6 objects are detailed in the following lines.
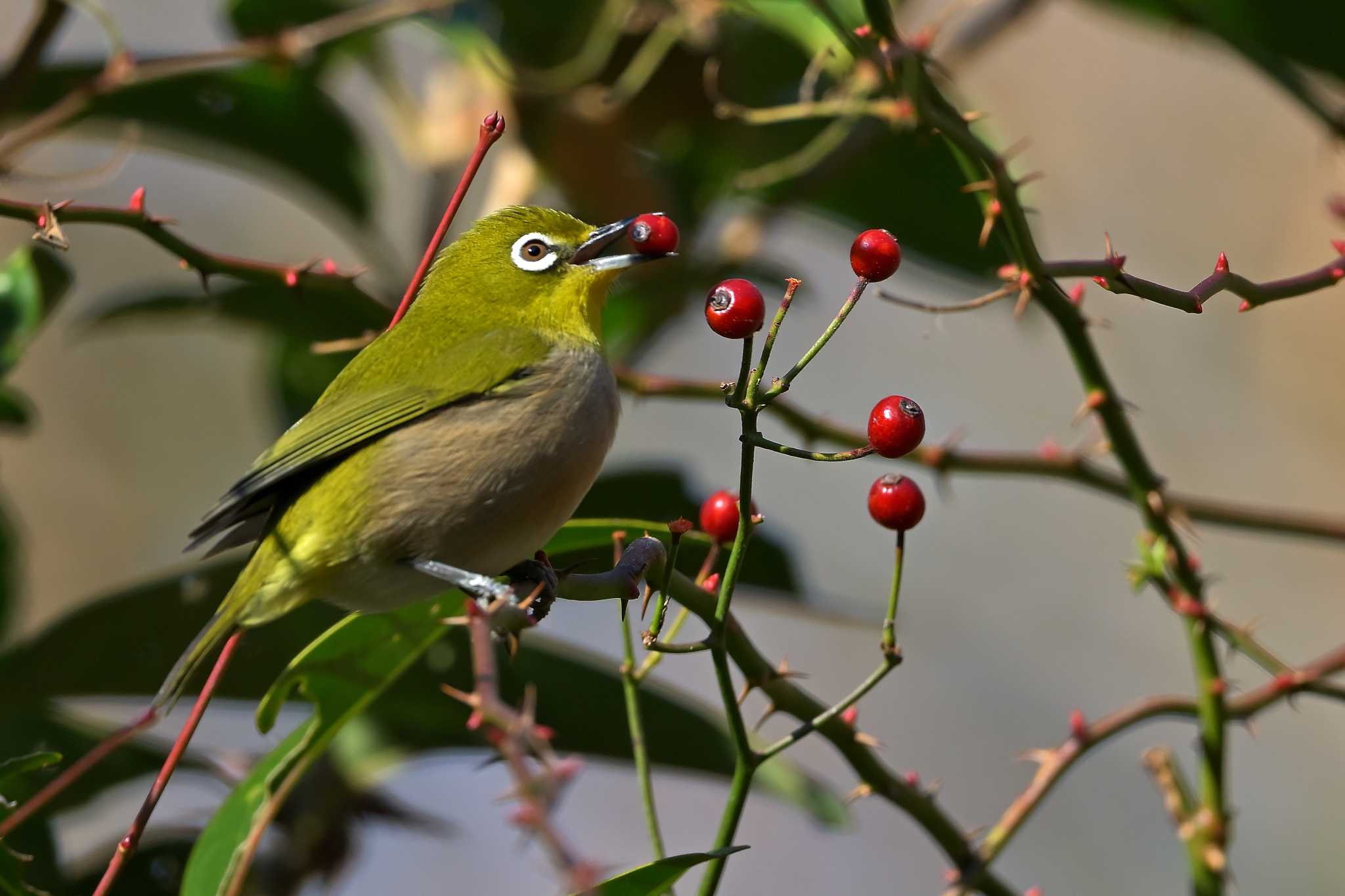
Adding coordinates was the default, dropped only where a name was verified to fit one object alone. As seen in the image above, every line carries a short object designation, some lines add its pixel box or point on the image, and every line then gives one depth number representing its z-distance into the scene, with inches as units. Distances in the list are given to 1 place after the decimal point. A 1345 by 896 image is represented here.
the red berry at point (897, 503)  142.2
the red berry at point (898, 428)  131.3
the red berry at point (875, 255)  130.1
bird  173.6
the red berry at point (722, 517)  156.9
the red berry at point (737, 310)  121.3
